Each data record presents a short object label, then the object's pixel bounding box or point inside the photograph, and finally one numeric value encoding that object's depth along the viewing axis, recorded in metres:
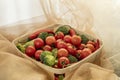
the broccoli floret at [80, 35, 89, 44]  0.80
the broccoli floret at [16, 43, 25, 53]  0.77
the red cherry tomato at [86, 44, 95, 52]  0.76
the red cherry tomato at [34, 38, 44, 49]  0.77
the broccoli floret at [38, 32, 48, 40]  0.80
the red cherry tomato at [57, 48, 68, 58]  0.72
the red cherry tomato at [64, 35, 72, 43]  0.79
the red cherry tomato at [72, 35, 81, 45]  0.78
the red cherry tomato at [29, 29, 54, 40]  0.83
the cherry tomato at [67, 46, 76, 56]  0.74
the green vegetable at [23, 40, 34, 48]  0.78
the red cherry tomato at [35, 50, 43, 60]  0.74
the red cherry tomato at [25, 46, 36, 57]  0.75
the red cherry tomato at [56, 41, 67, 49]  0.75
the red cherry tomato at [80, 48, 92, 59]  0.73
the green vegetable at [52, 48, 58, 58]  0.73
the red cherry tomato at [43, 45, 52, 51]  0.76
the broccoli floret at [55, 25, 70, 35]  0.83
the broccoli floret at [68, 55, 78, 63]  0.71
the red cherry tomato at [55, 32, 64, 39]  0.81
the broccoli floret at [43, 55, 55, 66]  0.70
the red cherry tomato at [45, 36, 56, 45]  0.78
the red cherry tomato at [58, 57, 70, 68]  0.69
